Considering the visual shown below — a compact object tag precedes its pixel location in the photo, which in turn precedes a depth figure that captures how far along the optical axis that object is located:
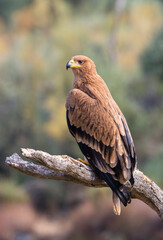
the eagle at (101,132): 15.75
